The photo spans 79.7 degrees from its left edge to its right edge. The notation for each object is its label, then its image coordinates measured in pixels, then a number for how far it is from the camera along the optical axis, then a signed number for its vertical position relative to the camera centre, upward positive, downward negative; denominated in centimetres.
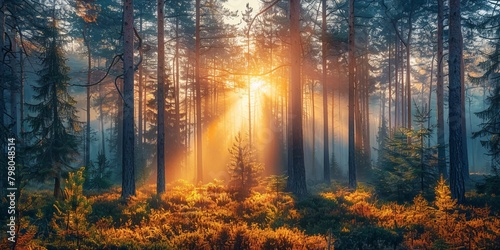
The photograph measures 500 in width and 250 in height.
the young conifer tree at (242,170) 1403 -176
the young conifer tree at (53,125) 1318 +47
